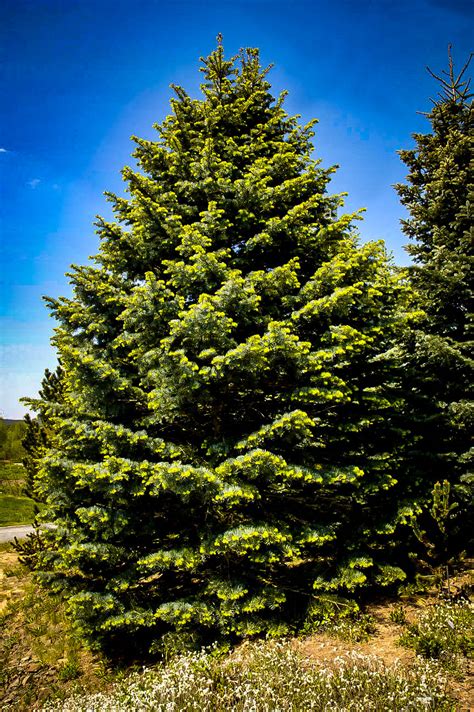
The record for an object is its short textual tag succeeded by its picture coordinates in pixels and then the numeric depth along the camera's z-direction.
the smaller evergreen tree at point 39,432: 12.28
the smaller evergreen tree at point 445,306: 9.06
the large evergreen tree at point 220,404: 6.23
